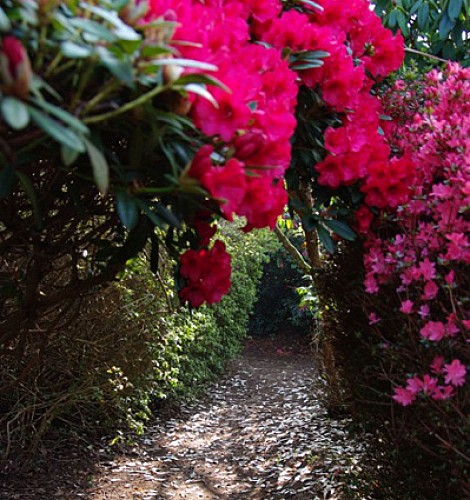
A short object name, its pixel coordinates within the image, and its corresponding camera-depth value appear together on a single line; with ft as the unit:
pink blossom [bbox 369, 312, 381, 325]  5.90
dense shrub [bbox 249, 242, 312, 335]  28.63
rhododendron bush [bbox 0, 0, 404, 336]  2.82
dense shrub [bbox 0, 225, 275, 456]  12.40
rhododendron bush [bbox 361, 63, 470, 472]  5.15
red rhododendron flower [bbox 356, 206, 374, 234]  6.09
